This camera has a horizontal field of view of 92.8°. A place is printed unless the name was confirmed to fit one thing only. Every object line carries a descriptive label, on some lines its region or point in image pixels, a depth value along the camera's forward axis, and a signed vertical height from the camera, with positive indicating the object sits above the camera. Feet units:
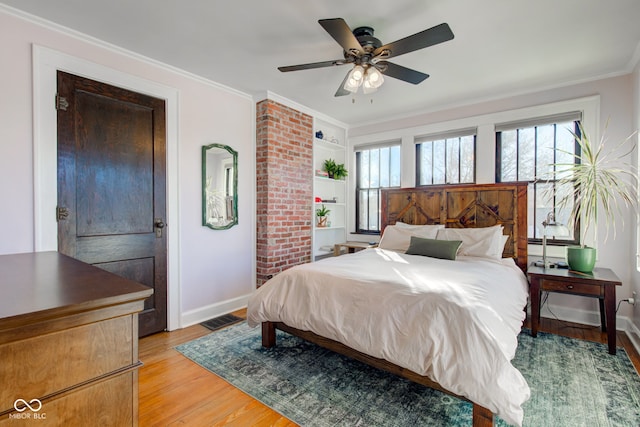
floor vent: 10.27 -3.90
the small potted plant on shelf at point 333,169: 15.57 +2.11
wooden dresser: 2.19 -1.14
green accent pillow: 10.00 -1.27
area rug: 5.78 -3.90
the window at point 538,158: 10.90 +1.99
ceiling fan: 6.13 +3.61
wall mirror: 10.90 +0.89
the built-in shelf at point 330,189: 15.24 +1.10
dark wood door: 7.87 +0.76
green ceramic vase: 9.18 -1.47
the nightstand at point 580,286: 8.25 -2.20
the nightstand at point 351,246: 14.33 -1.69
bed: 4.91 -2.04
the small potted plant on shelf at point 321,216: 15.15 -0.30
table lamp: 9.41 -0.65
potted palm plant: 9.12 +0.68
